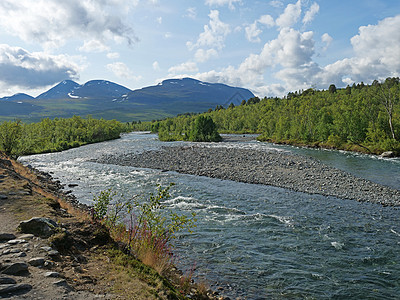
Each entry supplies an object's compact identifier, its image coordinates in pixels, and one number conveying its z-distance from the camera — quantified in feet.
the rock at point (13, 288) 19.22
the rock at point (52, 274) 22.50
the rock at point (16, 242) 27.47
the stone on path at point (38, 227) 30.60
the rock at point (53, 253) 26.48
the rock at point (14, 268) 21.85
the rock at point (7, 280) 20.17
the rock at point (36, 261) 23.89
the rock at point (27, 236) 29.17
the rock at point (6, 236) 28.37
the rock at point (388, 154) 162.20
